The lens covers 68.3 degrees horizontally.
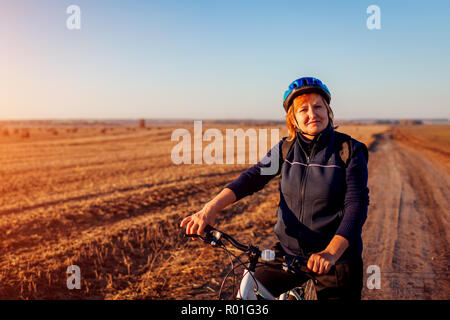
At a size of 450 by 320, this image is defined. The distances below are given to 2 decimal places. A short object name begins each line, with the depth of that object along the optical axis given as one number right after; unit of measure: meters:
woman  2.28
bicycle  1.90
